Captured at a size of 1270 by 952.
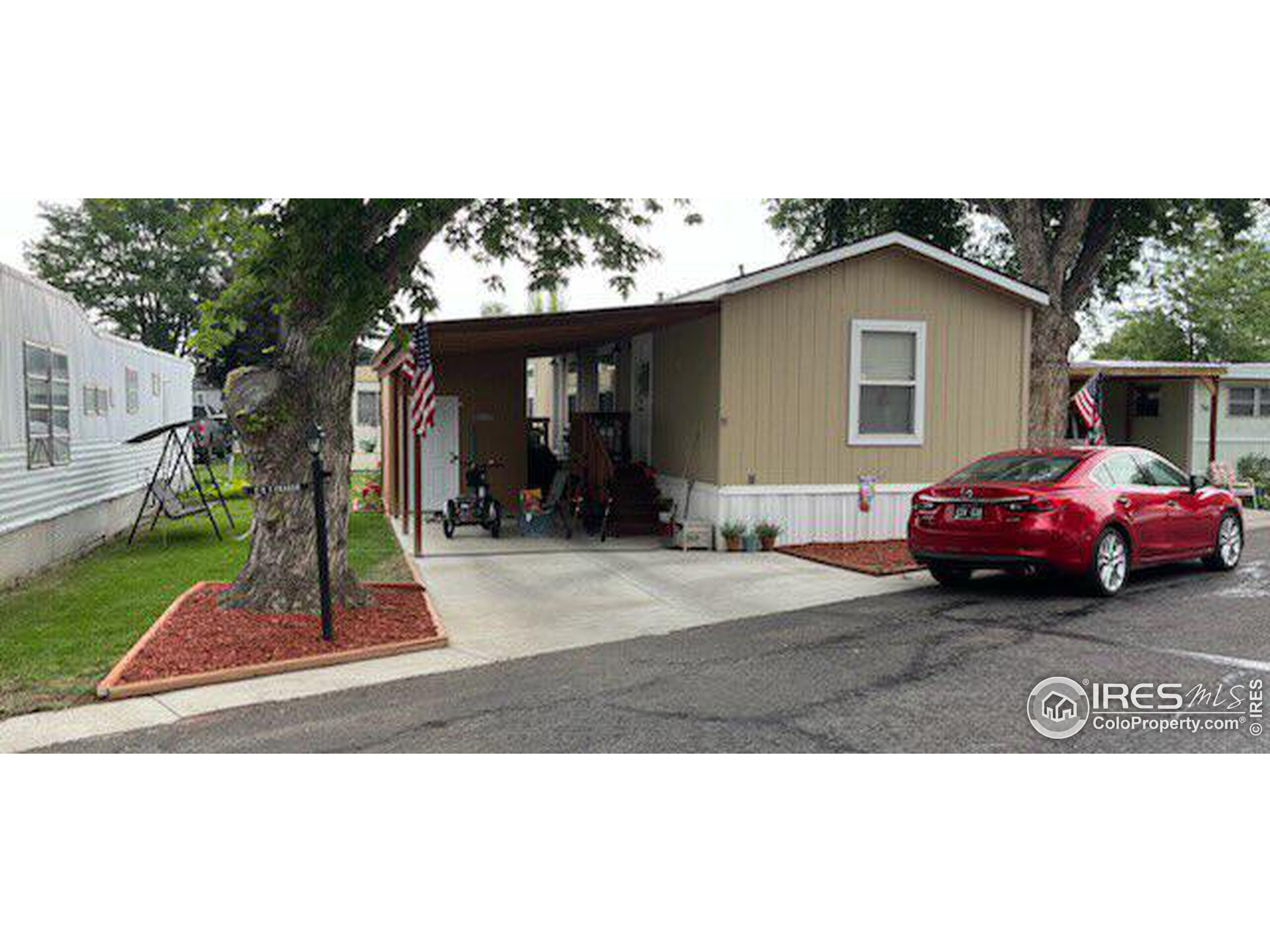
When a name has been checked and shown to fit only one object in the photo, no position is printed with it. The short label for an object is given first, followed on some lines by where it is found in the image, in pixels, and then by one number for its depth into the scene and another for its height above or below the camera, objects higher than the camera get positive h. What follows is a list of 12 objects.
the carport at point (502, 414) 14.70 +0.11
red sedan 8.09 -0.81
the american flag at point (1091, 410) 14.23 +0.21
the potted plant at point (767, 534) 11.88 -1.37
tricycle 13.38 -1.23
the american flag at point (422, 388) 11.12 +0.38
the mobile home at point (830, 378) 11.91 +0.57
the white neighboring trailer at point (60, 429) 9.89 -0.14
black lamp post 6.93 -0.82
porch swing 12.93 -1.10
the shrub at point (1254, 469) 20.89 -0.94
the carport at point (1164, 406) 19.44 +0.41
